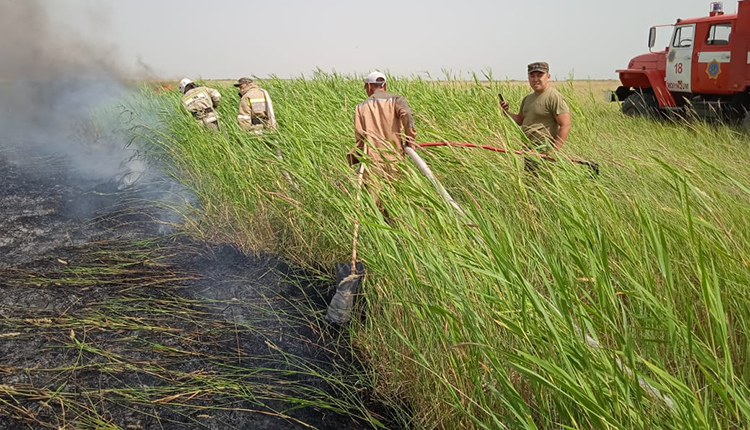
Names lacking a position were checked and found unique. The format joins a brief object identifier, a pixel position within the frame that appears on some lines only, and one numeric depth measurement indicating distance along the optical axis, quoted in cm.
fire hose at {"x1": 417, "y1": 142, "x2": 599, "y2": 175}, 331
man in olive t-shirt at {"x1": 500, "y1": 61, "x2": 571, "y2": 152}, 506
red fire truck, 958
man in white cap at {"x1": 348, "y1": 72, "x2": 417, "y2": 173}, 461
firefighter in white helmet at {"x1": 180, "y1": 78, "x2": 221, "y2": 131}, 794
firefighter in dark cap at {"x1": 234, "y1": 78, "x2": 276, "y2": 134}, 723
